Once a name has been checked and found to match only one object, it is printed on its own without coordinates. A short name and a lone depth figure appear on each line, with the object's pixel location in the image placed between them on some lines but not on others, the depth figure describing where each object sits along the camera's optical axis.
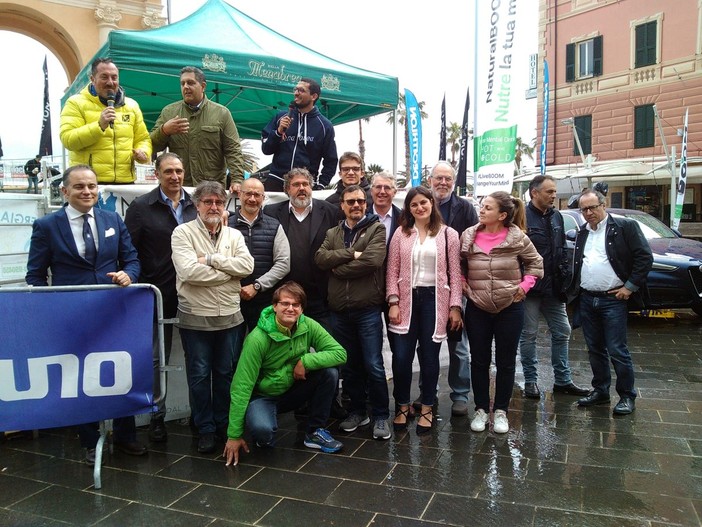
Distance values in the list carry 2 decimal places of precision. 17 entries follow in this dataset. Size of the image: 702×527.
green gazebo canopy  6.29
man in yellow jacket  4.35
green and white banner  6.47
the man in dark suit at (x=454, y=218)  4.62
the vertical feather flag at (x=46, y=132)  16.08
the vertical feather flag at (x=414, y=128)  12.27
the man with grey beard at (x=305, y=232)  4.26
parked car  7.88
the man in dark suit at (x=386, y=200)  4.41
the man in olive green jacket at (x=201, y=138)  4.83
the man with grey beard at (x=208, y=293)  3.68
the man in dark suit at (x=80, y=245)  3.54
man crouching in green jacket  3.68
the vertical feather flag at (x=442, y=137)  16.25
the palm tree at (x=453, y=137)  52.31
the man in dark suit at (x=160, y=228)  3.98
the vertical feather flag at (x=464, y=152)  12.47
